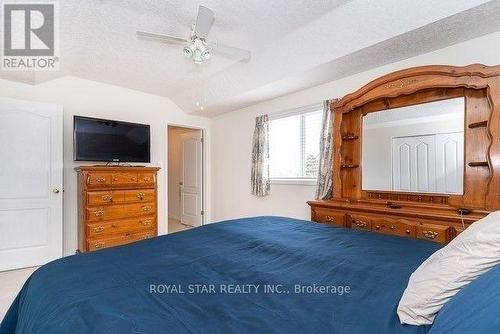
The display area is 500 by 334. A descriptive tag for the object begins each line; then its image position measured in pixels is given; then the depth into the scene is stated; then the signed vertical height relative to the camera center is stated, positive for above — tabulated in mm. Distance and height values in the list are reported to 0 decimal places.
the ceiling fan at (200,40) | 2000 +1042
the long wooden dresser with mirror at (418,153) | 2033 +122
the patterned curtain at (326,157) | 3145 +120
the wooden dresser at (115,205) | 3266 -476
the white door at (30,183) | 3037 -166
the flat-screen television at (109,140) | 3431 +385
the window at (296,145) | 3577 +317
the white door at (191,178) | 5230 -212
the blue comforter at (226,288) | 786 -447
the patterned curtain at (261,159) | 4066 +131
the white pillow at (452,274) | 763 -320
